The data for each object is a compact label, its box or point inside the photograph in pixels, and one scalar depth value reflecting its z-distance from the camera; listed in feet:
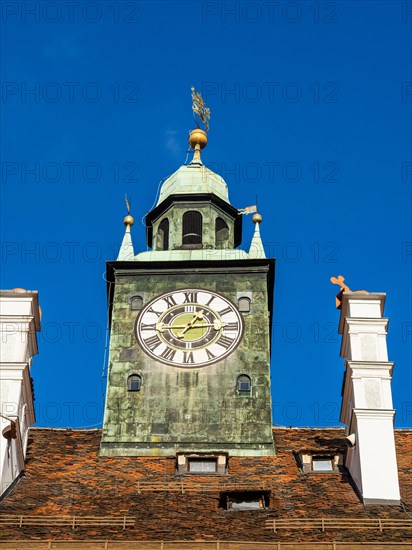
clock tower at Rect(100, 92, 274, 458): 150.00
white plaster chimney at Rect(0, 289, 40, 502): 135.54
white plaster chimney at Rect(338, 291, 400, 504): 132.87
